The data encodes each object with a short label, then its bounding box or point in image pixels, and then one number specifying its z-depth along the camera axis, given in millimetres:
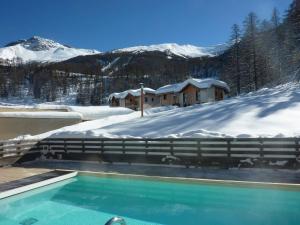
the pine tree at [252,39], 29743
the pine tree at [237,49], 31753
